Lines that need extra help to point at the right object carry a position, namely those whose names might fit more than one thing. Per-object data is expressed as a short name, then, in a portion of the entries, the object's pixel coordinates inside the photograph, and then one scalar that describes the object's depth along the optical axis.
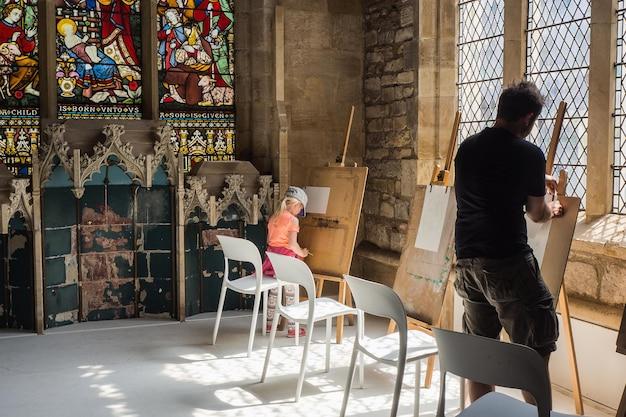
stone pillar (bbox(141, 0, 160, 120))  6.93
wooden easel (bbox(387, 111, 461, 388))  4.59
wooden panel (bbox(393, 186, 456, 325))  4.52
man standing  3.23
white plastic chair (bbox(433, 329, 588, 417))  2.44
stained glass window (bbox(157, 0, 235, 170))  7.09
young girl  5.75
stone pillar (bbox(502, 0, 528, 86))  5.30
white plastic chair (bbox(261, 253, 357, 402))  4.32
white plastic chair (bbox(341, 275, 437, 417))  3.45
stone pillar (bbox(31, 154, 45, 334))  5.96
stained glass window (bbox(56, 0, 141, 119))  6.76
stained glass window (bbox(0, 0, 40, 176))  6.59
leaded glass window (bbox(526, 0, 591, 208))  4.91
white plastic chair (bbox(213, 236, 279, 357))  5.23
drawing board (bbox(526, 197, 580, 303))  3.86
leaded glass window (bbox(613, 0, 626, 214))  4.60
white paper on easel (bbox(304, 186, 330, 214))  6.00
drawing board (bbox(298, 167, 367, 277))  5.67
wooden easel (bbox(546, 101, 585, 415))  3.88
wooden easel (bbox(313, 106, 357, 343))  5.51
